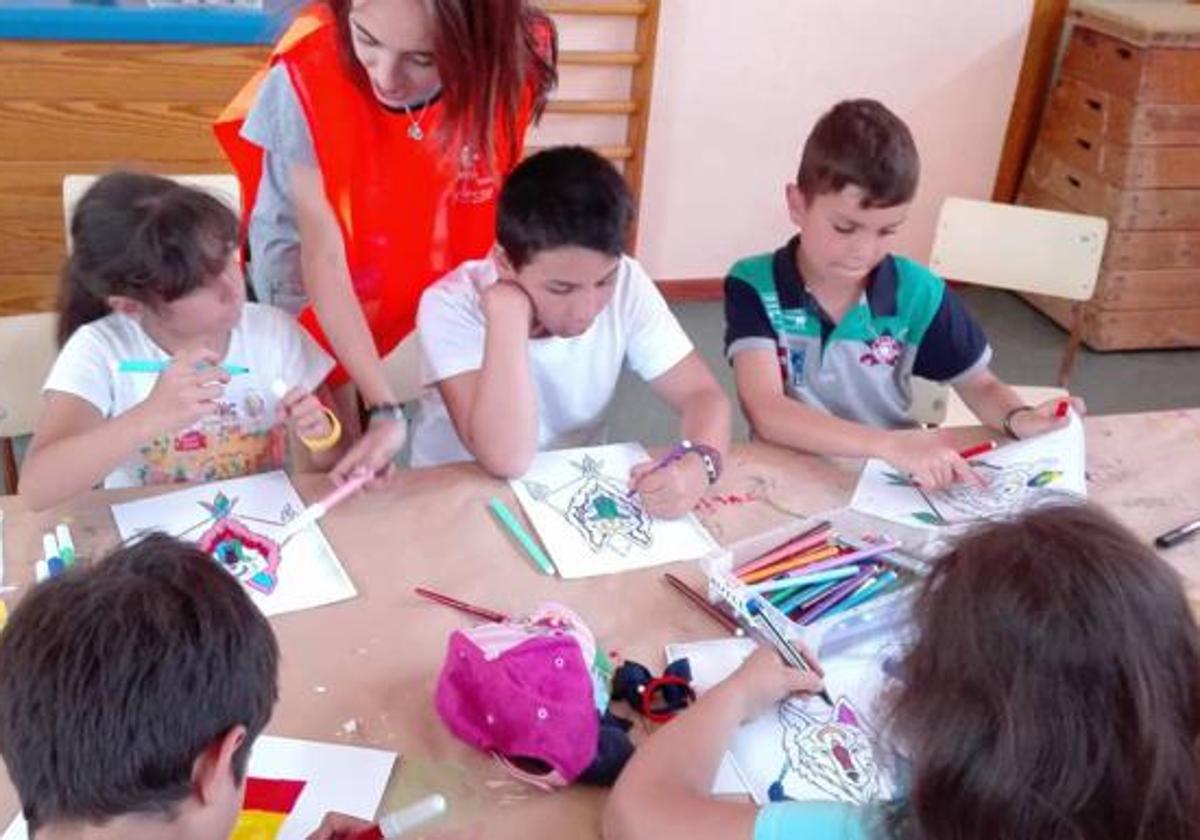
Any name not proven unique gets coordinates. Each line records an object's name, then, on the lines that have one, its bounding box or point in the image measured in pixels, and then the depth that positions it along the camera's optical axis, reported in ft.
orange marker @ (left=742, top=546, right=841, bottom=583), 3.76
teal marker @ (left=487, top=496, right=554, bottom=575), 3.80
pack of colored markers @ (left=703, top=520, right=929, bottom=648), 3.57
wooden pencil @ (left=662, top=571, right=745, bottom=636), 3.59
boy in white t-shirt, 4.39
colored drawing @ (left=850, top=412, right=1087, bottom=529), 4.29
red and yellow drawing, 2.75
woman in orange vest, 4.21
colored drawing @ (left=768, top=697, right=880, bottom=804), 3.02
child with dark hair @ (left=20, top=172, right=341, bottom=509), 3.89
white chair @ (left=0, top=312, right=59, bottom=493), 5.02
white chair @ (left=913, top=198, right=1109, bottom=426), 6.72
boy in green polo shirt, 4.96
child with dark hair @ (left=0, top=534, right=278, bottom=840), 2.21
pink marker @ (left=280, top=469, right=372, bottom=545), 3.88
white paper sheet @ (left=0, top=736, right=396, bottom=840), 2.82
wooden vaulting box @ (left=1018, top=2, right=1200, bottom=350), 10.19
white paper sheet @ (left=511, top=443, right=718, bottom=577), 3.88
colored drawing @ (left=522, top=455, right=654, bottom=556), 3.99
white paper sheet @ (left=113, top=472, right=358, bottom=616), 3.58
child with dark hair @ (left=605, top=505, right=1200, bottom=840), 2.12
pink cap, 2.92
